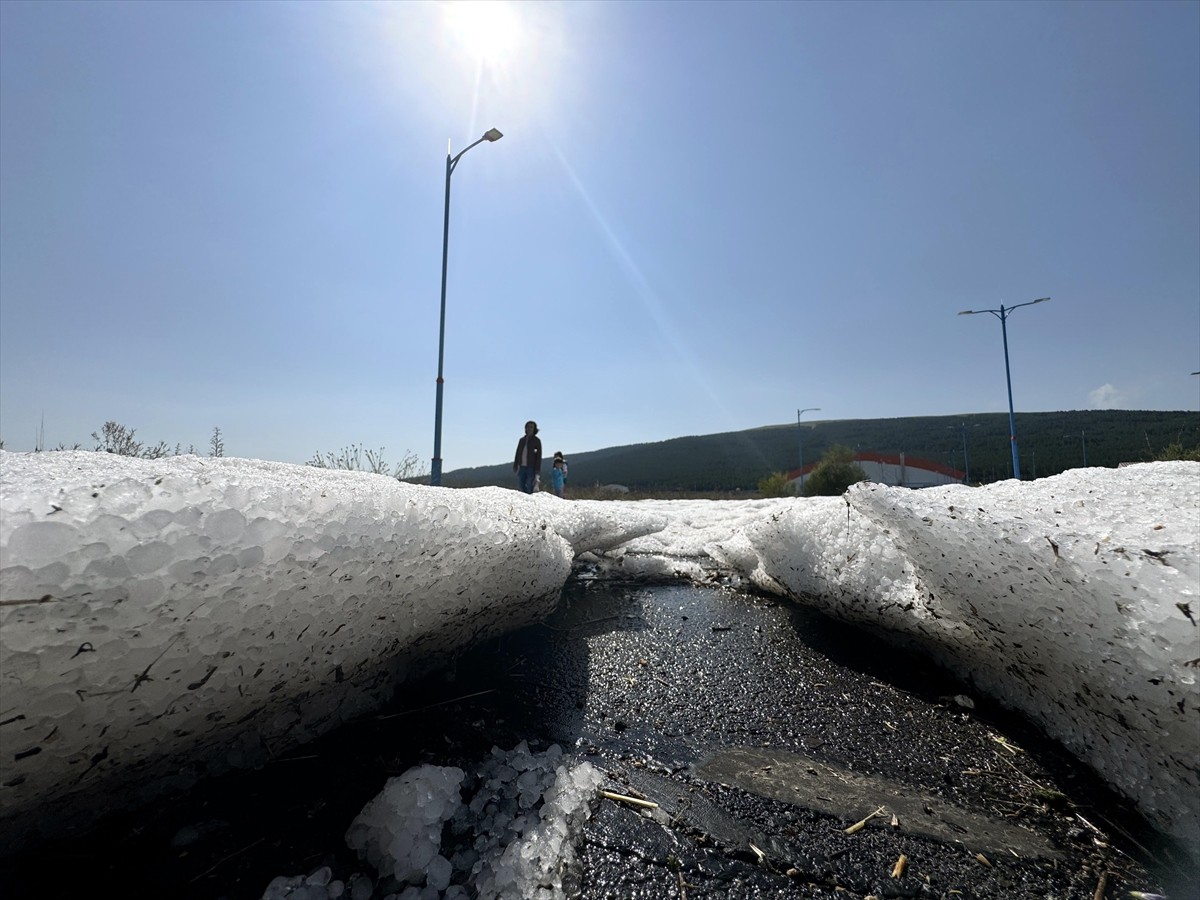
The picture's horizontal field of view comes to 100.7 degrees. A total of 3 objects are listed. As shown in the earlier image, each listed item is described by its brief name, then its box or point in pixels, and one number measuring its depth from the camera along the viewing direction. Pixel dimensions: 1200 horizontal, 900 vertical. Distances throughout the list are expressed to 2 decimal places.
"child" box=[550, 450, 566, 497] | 9.91
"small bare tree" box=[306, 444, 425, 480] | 7.72
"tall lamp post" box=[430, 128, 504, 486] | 8.51
